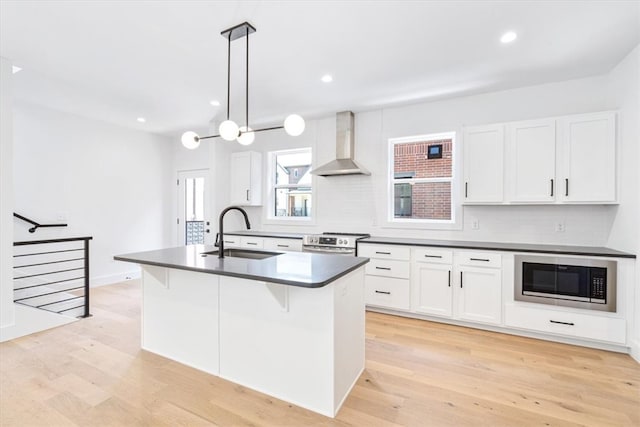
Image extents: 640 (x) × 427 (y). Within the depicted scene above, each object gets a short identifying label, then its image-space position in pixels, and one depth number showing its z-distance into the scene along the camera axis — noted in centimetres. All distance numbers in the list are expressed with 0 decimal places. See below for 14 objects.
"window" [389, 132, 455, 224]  405
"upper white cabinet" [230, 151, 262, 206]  515
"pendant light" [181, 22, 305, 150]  235
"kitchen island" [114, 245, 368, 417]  191
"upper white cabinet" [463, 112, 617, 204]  296
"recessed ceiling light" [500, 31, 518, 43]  247
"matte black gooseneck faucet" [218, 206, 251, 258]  242
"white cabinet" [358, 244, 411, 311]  357
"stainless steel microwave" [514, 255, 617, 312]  274
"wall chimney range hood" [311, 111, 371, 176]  431
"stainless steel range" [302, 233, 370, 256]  390
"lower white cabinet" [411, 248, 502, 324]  317
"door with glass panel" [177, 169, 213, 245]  591
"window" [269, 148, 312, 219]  509
